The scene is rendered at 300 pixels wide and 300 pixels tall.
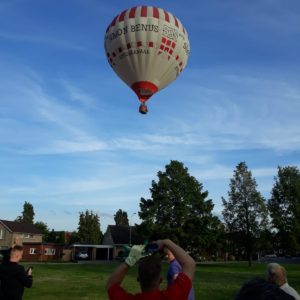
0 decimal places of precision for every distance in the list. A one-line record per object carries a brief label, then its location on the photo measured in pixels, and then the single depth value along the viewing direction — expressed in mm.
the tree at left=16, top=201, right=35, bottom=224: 85135
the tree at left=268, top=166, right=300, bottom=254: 44037
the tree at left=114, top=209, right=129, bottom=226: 94818
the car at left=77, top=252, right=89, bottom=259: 56163
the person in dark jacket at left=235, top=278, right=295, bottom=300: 1559
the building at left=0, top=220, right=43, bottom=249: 54131
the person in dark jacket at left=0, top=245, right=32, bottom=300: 5284
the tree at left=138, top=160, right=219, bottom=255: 39705
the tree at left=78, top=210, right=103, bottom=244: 62482
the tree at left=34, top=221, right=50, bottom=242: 72710
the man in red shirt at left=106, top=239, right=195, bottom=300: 2596
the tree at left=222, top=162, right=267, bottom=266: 42769
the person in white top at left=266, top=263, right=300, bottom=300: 4279
